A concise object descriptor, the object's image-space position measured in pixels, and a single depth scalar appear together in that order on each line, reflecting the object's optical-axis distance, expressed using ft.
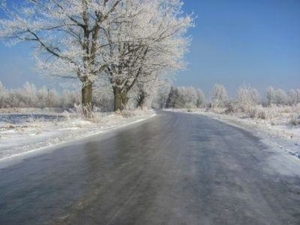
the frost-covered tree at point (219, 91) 549.17
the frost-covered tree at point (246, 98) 146.29
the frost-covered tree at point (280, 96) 570.05
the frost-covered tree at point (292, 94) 551.76
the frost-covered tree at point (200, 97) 600.97
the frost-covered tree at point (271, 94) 570.25
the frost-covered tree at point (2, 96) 483.51
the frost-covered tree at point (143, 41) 94.99
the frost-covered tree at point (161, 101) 537.69
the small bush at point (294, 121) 87.54
